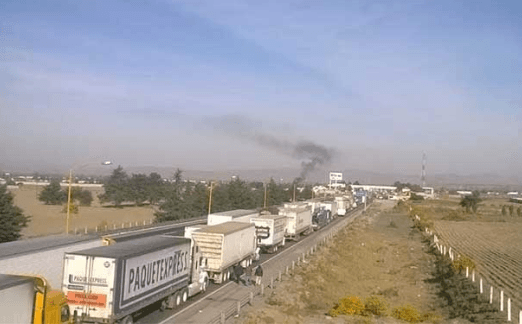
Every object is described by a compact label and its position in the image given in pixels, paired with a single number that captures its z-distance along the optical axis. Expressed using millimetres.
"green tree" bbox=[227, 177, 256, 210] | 93938
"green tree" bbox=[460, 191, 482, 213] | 137125
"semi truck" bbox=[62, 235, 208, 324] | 18375
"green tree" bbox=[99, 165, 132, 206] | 118625
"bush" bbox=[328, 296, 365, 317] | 24750
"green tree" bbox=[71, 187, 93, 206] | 115512
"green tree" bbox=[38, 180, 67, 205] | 115688
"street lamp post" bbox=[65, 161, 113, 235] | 40438
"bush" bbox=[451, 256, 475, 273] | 36250
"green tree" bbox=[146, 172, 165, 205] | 123594
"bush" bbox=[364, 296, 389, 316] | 24922
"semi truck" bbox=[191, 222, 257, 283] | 30031
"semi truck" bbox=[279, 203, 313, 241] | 56625
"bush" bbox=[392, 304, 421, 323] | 24219
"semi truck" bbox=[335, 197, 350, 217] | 111250
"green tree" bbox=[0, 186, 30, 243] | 46500
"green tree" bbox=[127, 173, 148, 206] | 122719
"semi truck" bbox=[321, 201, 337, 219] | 87225
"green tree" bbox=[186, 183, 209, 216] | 83319
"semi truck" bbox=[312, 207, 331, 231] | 72562
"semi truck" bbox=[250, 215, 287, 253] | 45312
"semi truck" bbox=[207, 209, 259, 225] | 44656
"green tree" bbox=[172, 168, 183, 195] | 142900
